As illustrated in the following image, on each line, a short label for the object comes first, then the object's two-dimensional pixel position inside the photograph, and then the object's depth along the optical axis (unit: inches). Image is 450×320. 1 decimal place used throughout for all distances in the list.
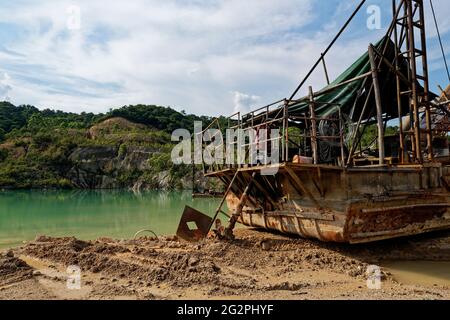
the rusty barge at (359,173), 326.6
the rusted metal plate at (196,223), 407.5
